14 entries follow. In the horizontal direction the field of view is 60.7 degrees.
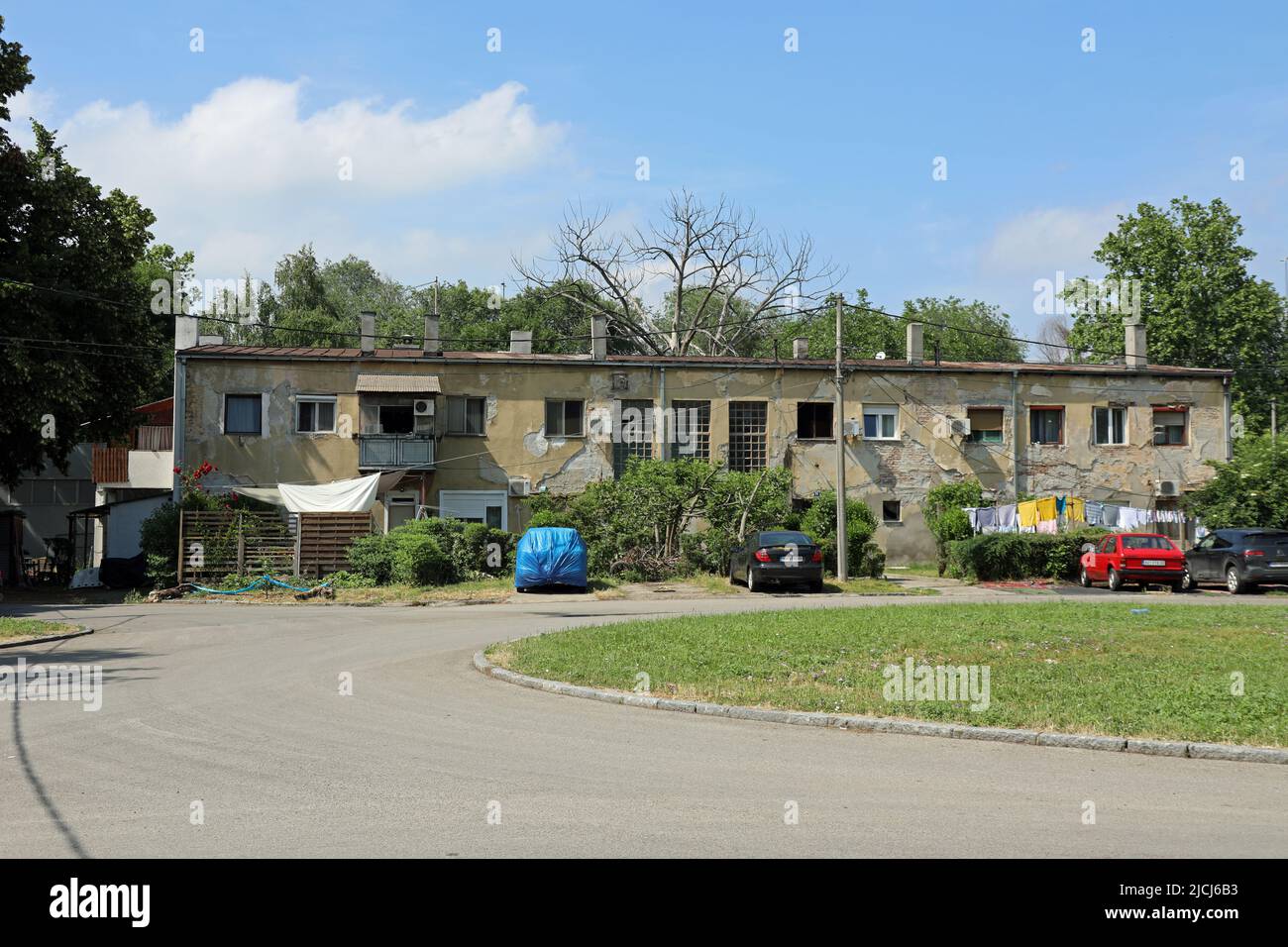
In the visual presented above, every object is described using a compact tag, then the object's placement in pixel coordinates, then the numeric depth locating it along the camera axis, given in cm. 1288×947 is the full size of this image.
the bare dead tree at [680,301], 6222
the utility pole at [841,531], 3331
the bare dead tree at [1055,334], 8256
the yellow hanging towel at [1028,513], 3691
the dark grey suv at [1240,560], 2886
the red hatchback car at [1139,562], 3041
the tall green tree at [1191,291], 6088
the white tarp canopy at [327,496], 3466
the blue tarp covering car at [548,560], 3039
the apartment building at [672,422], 4097
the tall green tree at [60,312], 3306
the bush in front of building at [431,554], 3216
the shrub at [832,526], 3581
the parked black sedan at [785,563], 3070
